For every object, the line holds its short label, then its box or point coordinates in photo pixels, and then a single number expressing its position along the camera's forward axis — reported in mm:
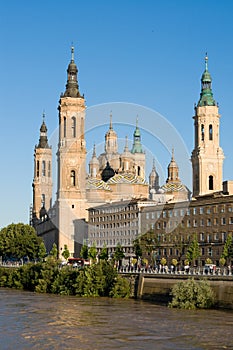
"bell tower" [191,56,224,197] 150875
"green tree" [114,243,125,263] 121956
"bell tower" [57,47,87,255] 163500
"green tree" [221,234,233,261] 99812
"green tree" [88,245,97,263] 128150
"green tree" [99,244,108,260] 127875
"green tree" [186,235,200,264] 104500
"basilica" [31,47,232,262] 151750
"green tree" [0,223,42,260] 149875
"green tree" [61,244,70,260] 148500
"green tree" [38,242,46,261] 148000
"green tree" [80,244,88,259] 136250
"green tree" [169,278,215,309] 67750
